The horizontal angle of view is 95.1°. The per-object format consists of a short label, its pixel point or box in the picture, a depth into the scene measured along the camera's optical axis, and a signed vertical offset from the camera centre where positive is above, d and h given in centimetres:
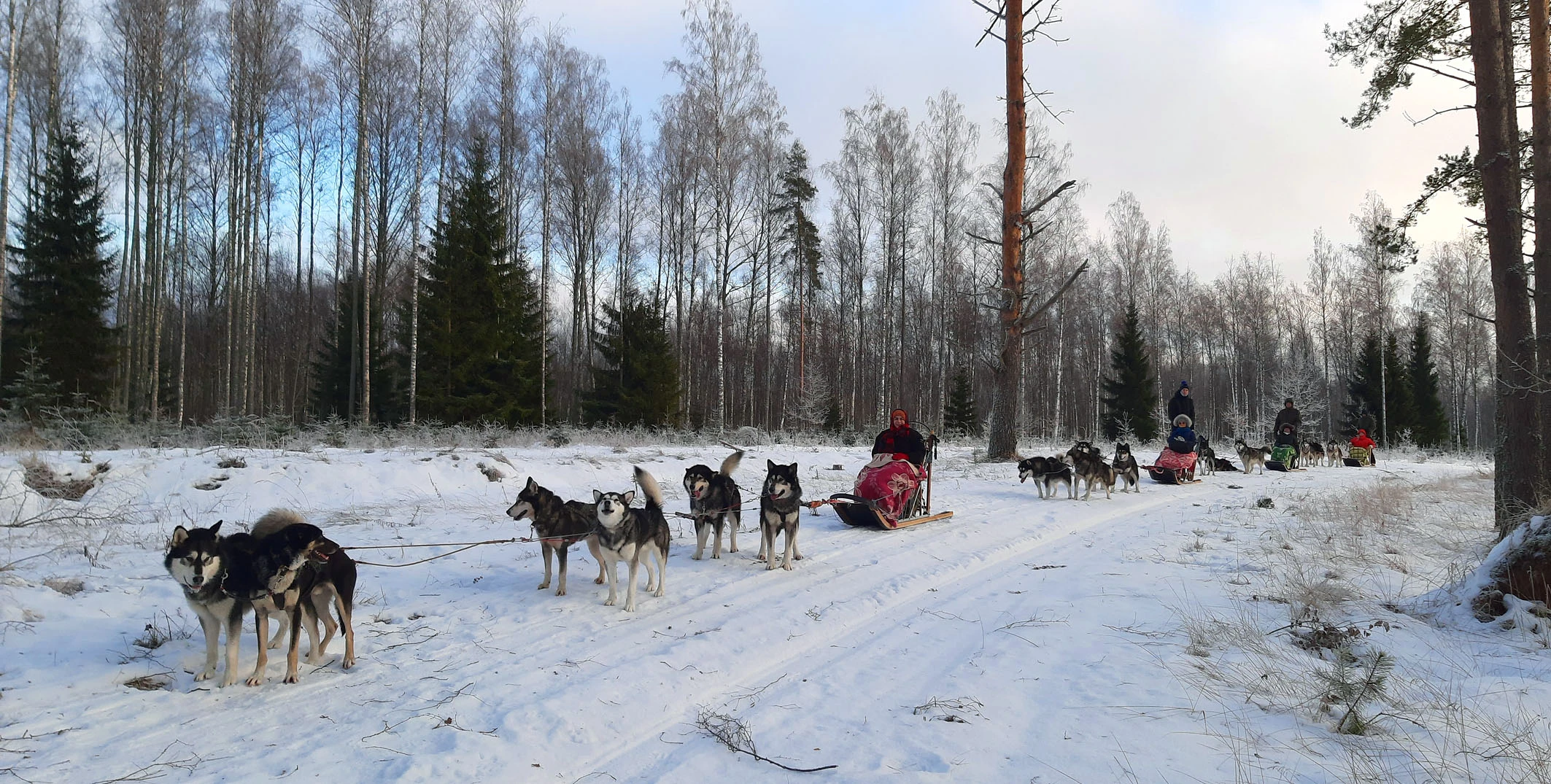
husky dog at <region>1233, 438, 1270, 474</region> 1930 -130
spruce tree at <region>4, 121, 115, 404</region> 1969 +375
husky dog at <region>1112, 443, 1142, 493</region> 1422 -123
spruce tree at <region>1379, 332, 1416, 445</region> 3806 +60
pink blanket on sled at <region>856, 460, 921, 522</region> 922 -101
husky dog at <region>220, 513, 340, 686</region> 397 -91
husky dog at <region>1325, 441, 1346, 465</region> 2292 -145
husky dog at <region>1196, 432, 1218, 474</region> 1938 -136
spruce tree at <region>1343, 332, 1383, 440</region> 3778 +116
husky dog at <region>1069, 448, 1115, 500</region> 1320 -118
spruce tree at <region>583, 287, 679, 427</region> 2492 +112
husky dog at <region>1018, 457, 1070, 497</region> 1277 -108
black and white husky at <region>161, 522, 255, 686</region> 375 -93
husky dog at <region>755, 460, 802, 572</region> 713 -102
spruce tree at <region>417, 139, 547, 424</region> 2195 +276
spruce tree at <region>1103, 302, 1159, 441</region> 3653 +103
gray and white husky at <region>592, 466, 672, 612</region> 567 -104
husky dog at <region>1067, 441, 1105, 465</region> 1373 -83
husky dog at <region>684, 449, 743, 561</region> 746 -100
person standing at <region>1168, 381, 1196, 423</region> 1596 +7
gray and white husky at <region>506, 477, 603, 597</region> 617 -99
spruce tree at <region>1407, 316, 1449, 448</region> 3888 +78
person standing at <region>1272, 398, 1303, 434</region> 1986 -26
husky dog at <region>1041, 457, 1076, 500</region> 1278 -128
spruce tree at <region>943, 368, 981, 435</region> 3359 -1
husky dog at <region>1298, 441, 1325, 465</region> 2269 -142
